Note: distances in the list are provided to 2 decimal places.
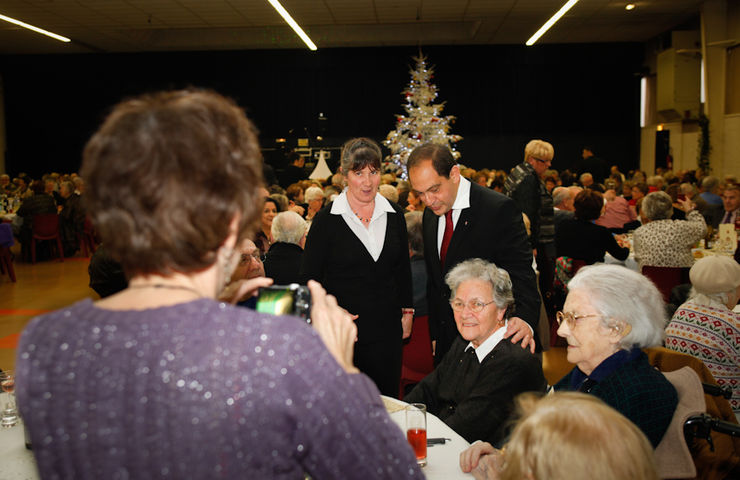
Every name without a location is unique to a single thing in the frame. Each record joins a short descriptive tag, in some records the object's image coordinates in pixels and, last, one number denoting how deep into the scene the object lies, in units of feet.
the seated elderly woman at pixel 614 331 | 5.97
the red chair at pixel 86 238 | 35.53
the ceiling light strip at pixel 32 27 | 38.82
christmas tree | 37.37
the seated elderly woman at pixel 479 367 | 7.34
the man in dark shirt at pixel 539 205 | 17.19
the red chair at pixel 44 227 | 33.01
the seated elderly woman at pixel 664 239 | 15.87
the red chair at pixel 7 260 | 28.60
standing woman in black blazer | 10.25
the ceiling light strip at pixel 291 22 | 34.01
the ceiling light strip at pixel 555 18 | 35.85
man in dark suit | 9.30
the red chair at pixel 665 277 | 15.37
